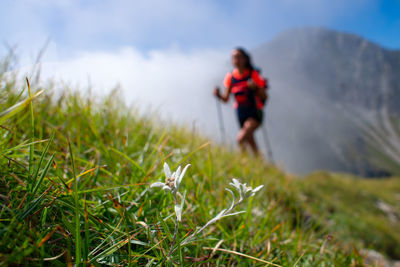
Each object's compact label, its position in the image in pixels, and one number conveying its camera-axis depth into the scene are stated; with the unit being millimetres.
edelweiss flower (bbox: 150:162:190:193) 777
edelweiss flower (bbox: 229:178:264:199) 849
